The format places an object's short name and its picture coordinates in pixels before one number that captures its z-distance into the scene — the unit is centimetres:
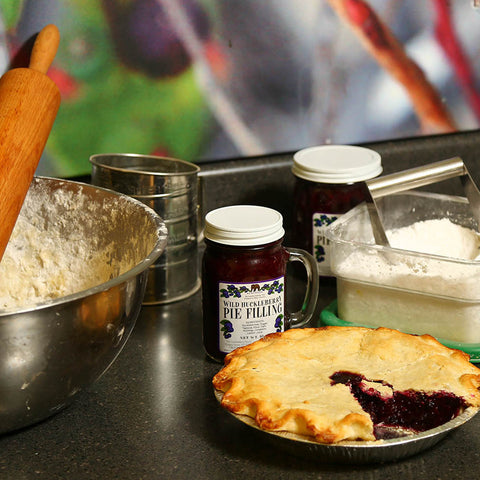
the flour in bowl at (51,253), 103
